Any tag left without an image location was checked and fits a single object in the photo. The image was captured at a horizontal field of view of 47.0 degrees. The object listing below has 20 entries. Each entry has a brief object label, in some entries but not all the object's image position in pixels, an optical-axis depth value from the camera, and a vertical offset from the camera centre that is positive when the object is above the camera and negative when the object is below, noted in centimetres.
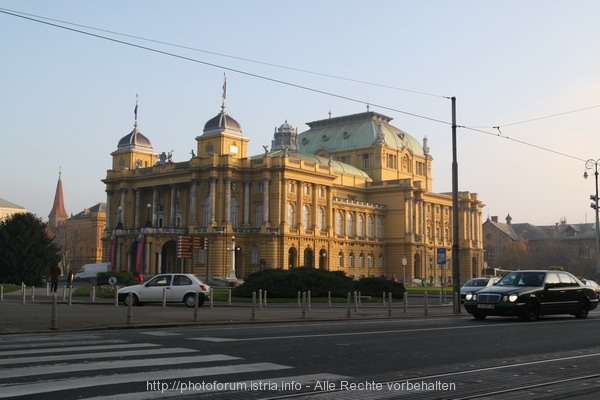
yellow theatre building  8888 +1028
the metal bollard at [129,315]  1948 -111
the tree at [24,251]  5975 +217
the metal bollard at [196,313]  2126 -115
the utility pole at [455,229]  2869 +210
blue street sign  3375 +102
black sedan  2233 -66
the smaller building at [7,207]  16341 +1640
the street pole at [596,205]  5191 +545
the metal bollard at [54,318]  1776 -110
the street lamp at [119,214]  10026 +897
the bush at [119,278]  5272 -18
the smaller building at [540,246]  12562 +639
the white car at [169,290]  3234 -67
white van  8619 +83
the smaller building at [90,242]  15100 +741
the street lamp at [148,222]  9394 +736
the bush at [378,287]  4594 -70
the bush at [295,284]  4288 -48
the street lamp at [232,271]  7762 +61
